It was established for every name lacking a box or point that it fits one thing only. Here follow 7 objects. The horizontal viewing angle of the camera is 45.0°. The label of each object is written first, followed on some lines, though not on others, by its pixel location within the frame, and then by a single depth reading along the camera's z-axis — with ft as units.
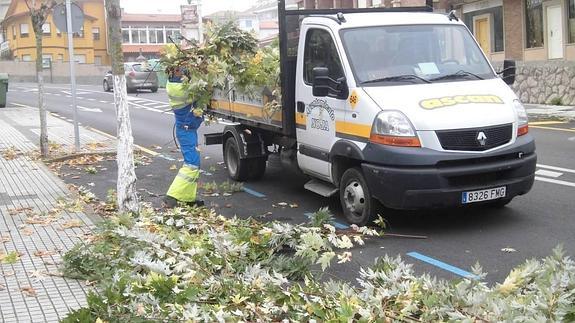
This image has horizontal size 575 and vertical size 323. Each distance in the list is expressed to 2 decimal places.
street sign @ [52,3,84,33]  43.47
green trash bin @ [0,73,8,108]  92.58
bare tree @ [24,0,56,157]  43.39
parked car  116.57
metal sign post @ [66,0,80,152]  43.21
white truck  22.11
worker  27.37
